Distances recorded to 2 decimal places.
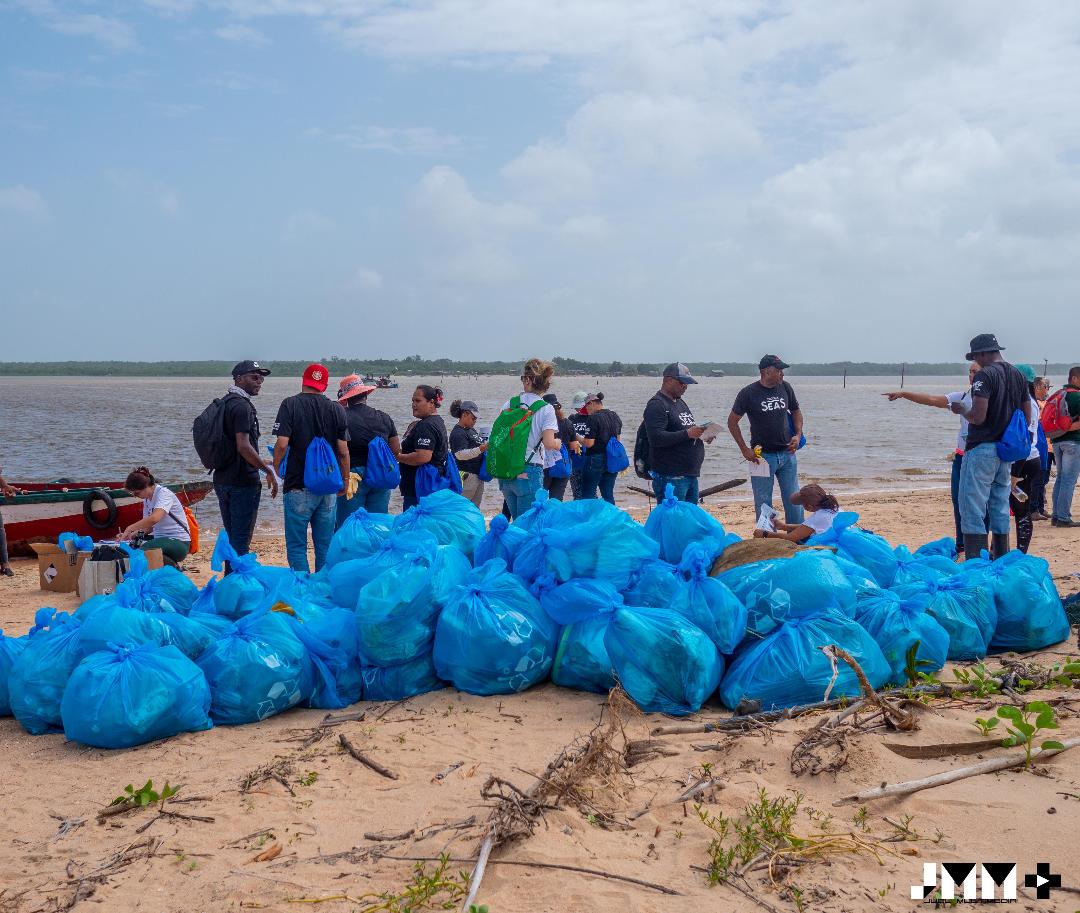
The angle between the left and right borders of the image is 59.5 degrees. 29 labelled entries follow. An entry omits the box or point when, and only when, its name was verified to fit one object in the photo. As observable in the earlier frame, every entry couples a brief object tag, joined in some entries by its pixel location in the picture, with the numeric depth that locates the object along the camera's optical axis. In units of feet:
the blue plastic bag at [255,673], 13.24
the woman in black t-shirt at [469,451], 27.35
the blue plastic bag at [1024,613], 15.53
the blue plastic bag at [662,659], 12.50
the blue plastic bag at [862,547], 16.21
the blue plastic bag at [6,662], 14.16
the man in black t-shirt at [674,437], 23.98
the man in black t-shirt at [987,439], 19.75
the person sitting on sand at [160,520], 22.80
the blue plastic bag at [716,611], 12.86
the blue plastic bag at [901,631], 13.69
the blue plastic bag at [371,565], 14.56
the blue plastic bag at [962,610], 14.92
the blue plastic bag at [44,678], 13.42
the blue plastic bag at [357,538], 17.01
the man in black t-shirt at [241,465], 20.27
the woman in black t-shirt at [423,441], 23.66
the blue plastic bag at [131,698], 12.43
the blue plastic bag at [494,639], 13.39
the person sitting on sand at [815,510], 18.28
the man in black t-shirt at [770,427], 23.50
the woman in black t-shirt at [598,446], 29.63
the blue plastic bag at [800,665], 12.48
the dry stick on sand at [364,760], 11.11
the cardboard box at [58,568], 25.72
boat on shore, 32.17
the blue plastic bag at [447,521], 16.92
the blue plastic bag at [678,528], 16.20
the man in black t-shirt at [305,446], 20.36
